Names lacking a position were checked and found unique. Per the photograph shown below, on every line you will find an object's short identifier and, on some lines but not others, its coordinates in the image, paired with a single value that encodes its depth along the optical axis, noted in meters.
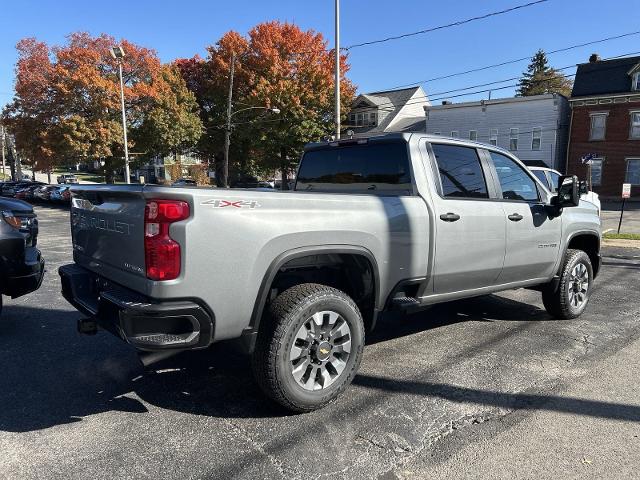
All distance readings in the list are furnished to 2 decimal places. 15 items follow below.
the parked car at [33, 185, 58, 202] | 30.61
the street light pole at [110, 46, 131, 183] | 25.81
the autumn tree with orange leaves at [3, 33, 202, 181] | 29.94
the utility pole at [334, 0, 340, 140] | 17.97
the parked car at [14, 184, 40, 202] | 34.09
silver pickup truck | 2.80
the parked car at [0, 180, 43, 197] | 35.81
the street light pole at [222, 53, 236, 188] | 26.98
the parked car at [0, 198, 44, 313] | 4.73
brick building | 32.06
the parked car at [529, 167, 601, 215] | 12.28
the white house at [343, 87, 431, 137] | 44.41
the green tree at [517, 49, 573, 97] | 62.25
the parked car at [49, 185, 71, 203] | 28.17
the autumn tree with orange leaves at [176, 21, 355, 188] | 36.25
